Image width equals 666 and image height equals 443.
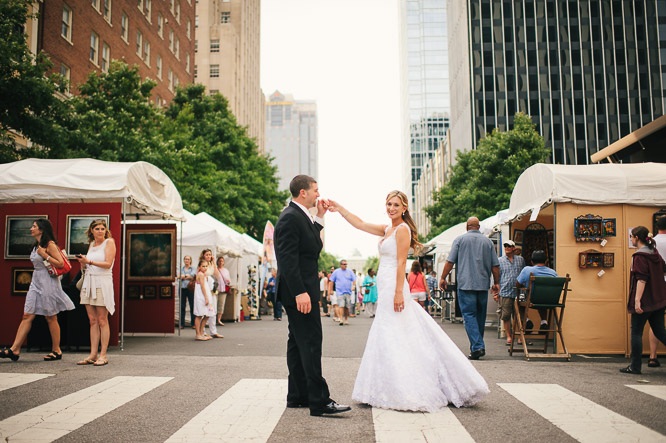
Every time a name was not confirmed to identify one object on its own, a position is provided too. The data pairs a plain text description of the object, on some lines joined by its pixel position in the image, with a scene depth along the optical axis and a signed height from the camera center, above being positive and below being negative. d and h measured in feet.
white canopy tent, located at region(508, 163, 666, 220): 32.89 +4.40
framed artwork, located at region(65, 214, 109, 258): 35.35 +2.21
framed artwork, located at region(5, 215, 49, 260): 34.71 +2.15
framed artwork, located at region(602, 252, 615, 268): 32.86 +0.28
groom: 16.55 -0.71
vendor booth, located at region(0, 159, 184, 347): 34.22 +4.10
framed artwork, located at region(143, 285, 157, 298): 42.50 -1.53
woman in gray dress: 28.25 -0.92
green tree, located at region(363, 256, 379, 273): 602.53 +5.69
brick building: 100.37 +51.28
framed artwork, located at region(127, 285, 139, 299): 42.47 -1.51
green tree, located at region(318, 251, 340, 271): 427.74 +5.68
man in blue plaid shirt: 39.11 -0.80
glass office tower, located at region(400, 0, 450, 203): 472.85 +160.55
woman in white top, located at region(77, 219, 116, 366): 27.22 -0.78
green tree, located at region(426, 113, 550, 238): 117.19 +20.51
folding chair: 30.30 -1.62
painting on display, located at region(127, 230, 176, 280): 42.39 +1.08
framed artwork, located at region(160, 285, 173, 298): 42.47 -1.40
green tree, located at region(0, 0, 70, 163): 49.70 +15.42
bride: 17.40 -2.80
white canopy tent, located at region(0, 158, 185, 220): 34.09 +5.25
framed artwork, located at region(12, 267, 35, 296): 34.40 -0.45
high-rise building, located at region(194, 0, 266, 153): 247.29 +94.97
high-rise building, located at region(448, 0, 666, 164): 229.45 +78.40
